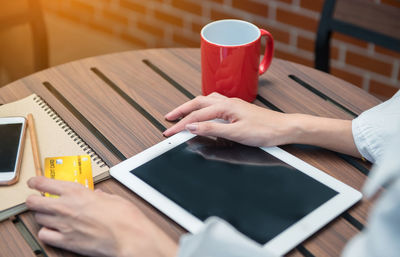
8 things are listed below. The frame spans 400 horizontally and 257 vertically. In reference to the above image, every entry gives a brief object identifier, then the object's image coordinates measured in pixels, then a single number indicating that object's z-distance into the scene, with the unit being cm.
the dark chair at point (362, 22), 135
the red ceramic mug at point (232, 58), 94
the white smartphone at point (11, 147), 80
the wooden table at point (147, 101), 76
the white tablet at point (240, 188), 74
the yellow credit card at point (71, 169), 81
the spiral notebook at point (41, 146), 78
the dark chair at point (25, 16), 187
